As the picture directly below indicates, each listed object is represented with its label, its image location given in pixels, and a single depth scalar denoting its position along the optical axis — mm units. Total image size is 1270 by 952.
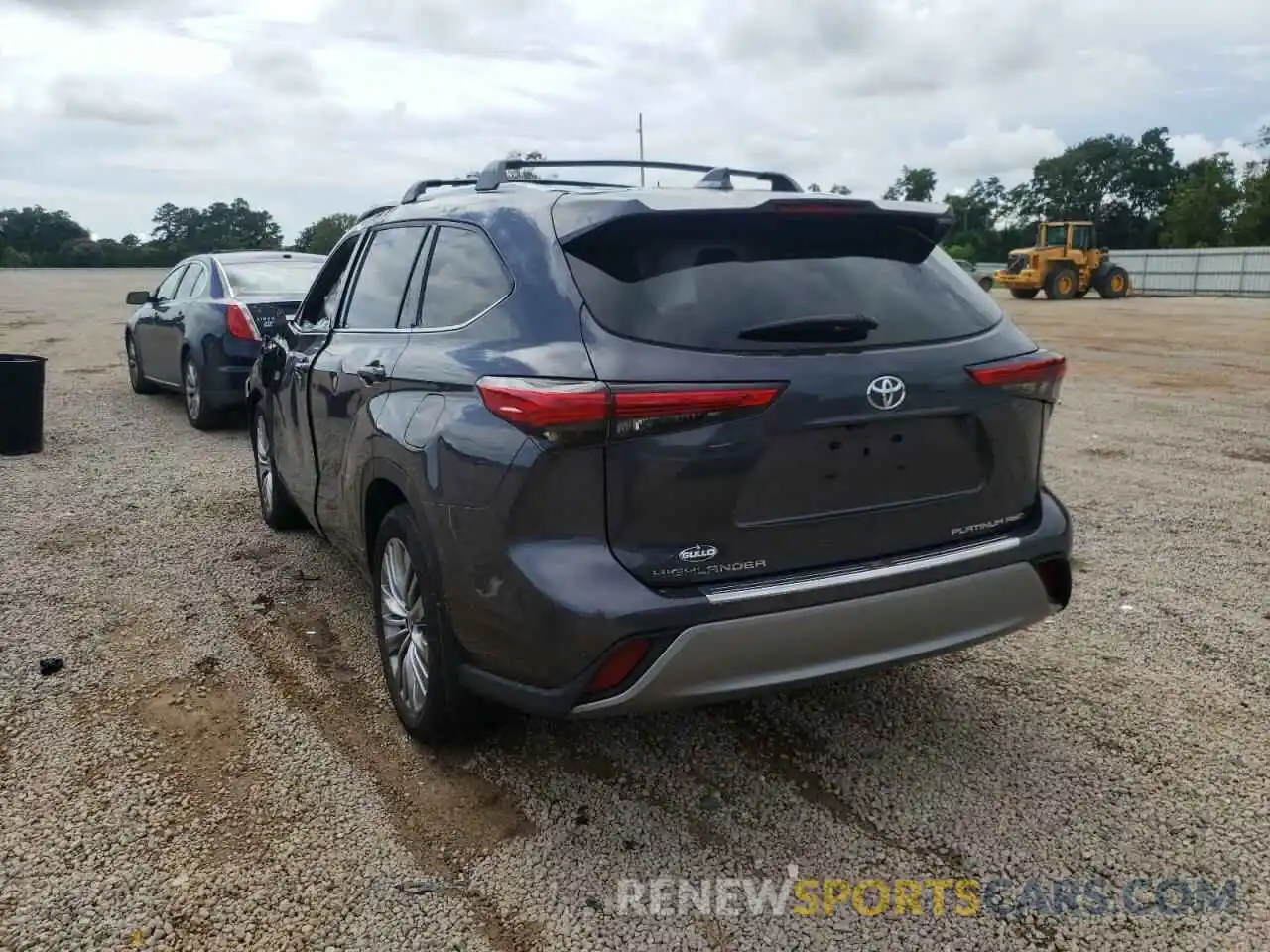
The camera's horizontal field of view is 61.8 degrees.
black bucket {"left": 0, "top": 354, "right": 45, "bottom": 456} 8008
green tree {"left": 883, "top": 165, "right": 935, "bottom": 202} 100312
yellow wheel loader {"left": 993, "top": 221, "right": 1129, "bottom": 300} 33281
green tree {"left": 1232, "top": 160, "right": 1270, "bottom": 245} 61656
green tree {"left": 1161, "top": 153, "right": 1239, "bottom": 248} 67812
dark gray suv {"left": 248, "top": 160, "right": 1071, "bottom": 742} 2693
